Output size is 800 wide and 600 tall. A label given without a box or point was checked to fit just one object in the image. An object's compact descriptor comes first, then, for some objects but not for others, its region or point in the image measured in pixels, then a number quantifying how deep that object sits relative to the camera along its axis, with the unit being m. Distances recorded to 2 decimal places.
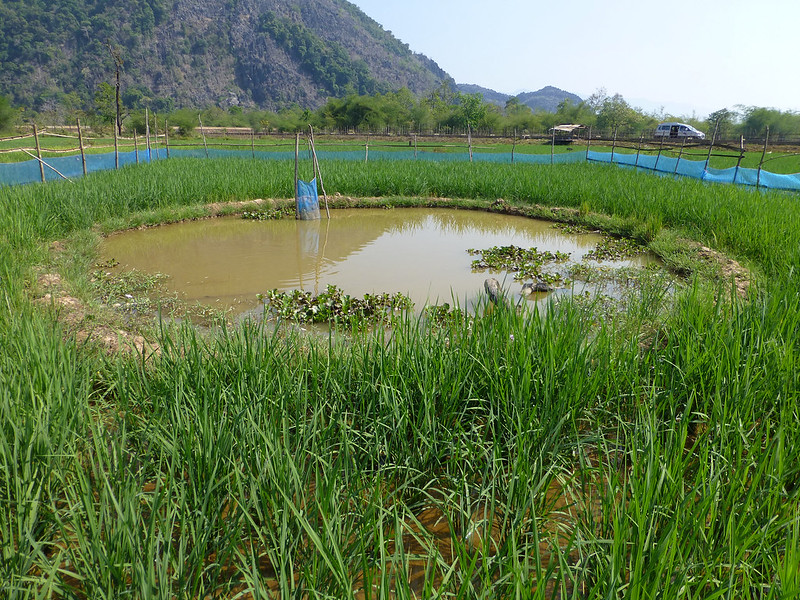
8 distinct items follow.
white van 33.39
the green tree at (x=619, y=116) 47.28
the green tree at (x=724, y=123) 37.09
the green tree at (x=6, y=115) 33.22
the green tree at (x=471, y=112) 48.11
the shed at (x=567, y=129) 38.56
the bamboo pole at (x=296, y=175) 8.89
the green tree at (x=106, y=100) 38.12
